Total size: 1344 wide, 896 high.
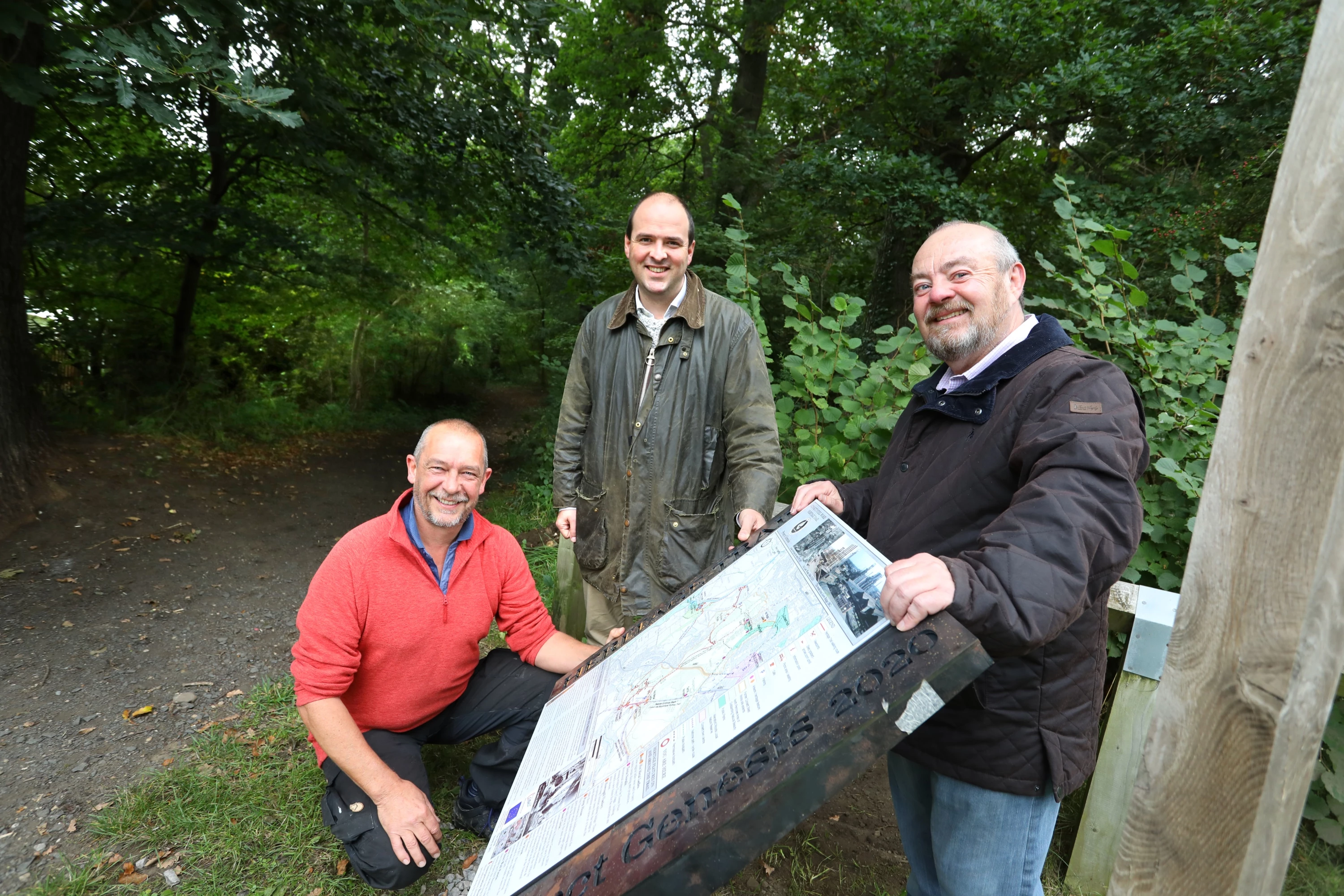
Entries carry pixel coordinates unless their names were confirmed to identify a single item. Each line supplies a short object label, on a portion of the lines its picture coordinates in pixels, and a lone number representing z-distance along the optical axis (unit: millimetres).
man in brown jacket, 1205
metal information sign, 1110
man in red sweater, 2354
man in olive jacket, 2824
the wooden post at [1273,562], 982
